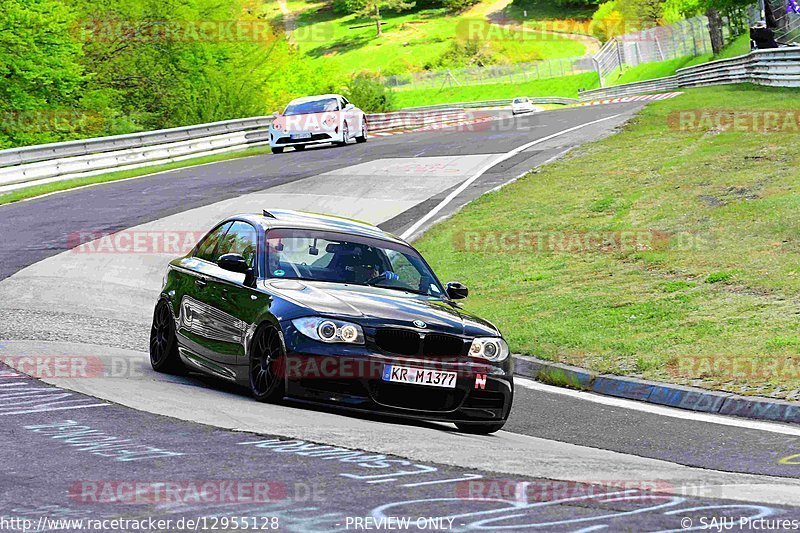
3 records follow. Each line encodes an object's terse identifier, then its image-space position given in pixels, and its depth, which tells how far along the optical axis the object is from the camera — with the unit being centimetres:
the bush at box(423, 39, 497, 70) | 12731
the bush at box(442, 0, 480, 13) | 15375
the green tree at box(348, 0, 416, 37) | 15196
